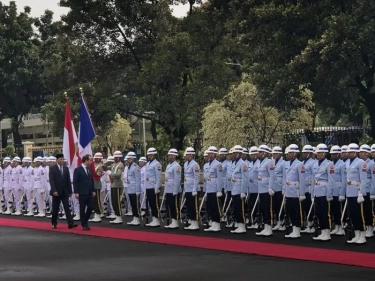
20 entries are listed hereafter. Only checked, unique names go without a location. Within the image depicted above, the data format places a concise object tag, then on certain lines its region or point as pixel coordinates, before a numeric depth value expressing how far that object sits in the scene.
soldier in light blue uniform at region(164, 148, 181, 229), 19.94
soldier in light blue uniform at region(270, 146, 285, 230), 17.55
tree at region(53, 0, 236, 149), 30.97
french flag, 24.06
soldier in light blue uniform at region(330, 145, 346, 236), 16.31
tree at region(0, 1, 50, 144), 49.47
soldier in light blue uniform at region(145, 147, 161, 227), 20.58
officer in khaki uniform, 22.42
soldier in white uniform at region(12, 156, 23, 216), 27.69
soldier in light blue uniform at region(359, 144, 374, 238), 15.77
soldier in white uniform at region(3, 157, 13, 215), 28.21
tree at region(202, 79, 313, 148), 29.20
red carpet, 13.19
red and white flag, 24.39
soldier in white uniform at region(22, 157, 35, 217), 27.03
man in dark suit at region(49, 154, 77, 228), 21.16
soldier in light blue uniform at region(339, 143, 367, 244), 15.34
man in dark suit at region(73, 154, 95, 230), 20.31
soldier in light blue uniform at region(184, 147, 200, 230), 19.36
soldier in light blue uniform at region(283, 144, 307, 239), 16.80
